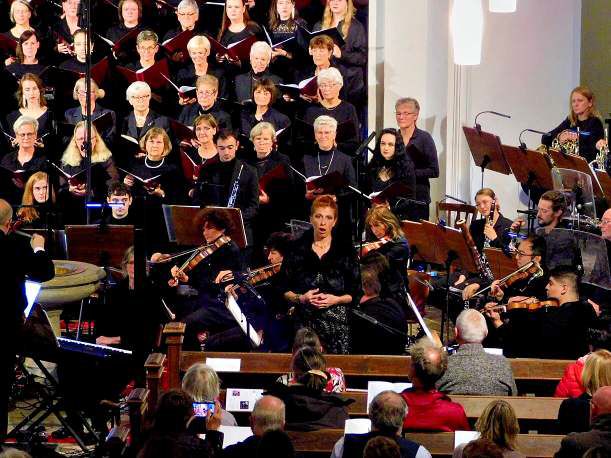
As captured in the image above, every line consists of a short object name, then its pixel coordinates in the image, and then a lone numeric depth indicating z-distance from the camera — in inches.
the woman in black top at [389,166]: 668.6
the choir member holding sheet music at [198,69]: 749.4
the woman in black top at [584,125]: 715.2
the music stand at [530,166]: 661.8
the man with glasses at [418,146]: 704.4
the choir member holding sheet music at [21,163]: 727.4
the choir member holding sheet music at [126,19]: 779.3
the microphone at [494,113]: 757.3
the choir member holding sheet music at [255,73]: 741.1
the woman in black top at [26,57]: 784.2
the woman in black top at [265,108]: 719.1
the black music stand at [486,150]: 693.1
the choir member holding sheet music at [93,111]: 735.2
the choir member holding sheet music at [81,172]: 690.2
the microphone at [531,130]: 751.9
